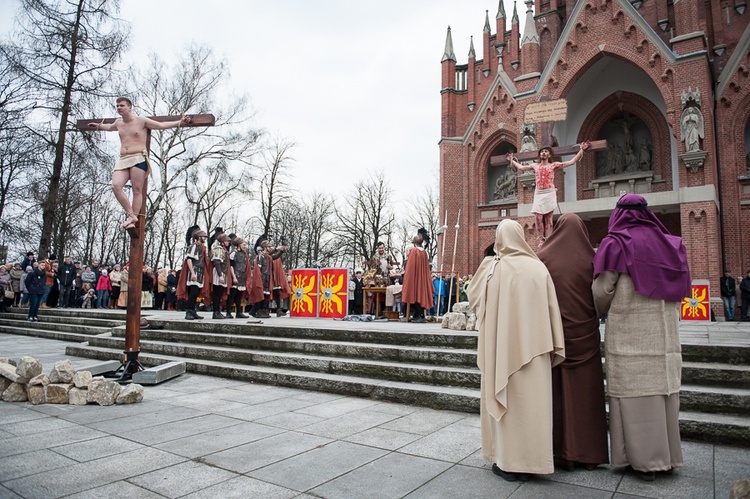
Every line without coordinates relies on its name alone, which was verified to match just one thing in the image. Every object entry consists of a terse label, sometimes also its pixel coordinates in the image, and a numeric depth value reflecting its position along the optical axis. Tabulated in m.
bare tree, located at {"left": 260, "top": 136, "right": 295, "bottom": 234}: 34.97
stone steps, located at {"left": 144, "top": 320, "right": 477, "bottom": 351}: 6.91
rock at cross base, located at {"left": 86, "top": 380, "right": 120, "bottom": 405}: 5.68
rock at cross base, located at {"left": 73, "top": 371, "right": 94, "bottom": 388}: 5.79
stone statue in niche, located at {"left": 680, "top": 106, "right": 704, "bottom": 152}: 17.77
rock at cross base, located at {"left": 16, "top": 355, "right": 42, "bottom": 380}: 5.79
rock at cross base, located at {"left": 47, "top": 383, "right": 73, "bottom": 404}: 5.71
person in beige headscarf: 3.38
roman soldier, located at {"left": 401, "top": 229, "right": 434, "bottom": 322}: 11.50
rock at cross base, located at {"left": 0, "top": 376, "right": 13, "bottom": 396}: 5.94
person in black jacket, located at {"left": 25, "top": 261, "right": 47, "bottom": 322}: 15.00
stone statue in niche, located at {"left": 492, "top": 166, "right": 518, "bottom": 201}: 24.30
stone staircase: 4.58
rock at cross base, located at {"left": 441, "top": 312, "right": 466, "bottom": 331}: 8.09
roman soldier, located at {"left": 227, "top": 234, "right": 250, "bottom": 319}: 12.77
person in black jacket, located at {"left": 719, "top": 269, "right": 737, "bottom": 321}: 16.70
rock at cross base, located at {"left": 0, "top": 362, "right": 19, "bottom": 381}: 5.86
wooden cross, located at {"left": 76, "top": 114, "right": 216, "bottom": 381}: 6.85
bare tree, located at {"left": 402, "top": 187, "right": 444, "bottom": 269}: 44.34
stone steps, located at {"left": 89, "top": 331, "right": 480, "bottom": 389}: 6.04
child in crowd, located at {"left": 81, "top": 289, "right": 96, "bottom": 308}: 20.48
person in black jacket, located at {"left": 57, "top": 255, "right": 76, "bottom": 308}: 19.47
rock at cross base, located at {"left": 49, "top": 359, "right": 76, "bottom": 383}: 5.88
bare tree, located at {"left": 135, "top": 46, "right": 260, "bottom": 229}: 25.86
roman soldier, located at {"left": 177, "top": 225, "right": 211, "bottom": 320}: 11.27
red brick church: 18.05
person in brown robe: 3.58
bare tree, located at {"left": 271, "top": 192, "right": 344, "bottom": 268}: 46.09
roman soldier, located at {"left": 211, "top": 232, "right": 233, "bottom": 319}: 11.65
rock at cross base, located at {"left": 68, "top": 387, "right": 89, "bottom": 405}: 5.70
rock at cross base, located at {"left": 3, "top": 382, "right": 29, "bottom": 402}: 5.78
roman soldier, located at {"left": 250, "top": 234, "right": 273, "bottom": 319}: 13.12
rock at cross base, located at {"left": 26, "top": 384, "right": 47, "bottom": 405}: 5.69
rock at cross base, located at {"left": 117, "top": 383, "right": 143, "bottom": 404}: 5.77
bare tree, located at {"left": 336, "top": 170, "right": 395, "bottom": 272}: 43.53
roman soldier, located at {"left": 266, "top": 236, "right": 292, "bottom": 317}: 13.95
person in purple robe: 3.38
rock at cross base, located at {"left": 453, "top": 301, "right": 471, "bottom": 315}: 9.06
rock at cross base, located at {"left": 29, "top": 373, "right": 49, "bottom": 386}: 5.76
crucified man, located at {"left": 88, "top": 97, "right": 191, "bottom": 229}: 6.64
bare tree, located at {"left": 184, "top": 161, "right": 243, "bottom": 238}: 27.45
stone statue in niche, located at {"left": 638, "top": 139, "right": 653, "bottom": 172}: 21.30
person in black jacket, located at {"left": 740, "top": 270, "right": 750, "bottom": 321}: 16.52
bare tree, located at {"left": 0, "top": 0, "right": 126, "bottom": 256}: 19.02
